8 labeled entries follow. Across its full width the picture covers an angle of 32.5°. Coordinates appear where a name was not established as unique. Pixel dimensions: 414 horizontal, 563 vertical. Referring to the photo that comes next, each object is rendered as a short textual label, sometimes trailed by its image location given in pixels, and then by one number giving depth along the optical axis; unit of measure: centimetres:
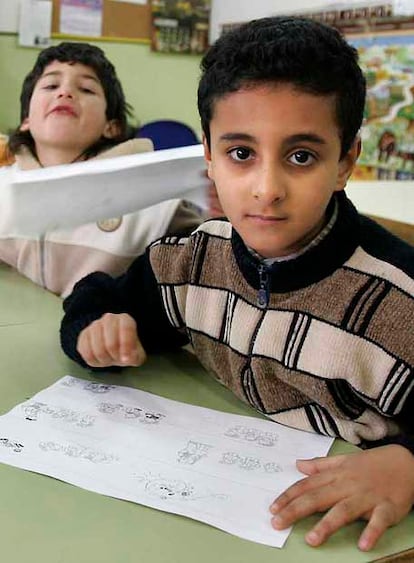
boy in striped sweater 70
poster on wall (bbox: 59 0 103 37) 274
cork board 283
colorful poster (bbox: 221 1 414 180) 206
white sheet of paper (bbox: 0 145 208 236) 100
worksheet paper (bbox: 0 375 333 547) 62
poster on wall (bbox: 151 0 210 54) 290
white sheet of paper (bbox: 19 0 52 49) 265
